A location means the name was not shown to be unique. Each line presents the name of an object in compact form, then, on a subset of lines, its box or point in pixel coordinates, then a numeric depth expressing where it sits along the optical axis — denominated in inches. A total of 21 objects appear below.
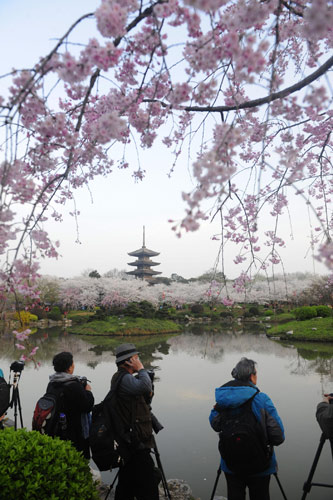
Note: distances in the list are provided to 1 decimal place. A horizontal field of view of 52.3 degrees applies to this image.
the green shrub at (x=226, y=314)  831.5
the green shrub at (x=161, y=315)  698.3
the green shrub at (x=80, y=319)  678.3
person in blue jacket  69.7
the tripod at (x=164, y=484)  83.4
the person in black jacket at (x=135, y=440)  73.8
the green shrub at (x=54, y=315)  750.5
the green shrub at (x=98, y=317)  668.4
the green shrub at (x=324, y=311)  590.2
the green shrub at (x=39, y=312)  737.6
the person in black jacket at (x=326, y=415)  76.7
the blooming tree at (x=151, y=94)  53.0
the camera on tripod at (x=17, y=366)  101.7
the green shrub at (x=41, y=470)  60.3
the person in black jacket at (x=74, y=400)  81.0
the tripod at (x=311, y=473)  78.2
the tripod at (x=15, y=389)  102.5
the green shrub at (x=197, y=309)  892.0
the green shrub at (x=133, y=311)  663.1
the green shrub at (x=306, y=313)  593.5
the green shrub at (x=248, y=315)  809.5
